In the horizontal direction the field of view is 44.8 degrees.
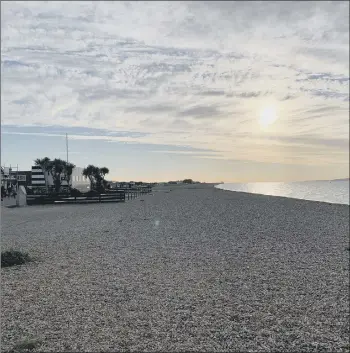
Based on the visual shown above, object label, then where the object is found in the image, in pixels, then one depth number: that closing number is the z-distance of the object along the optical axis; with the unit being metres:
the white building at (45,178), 50.78
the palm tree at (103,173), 60.25
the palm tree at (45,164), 50.77
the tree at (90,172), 58.16
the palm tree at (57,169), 50.62
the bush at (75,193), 39.42
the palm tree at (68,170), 51.76
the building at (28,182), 46.46
